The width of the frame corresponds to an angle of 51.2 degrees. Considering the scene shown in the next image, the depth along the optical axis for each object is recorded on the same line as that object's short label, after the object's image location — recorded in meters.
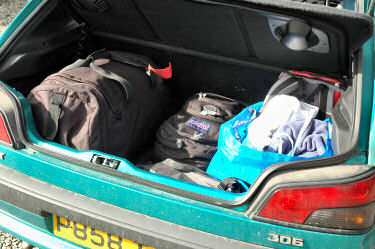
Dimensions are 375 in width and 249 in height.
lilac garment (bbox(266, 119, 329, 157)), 1.62
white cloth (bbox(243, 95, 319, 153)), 1.73
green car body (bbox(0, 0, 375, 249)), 1.28
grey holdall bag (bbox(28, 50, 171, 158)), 1.76
